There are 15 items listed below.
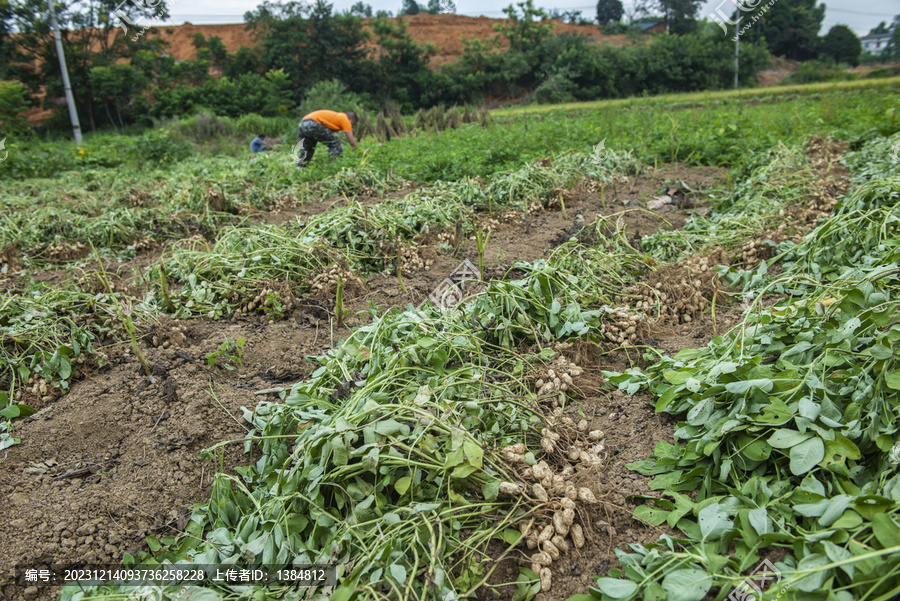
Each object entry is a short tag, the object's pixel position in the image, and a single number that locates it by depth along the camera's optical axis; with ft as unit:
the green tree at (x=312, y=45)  107.55
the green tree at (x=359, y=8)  124.21
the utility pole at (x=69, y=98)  60.18
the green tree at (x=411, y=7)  231.18
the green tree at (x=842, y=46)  155.12
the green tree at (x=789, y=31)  158.30
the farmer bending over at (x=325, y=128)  31.09
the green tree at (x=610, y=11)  232.73
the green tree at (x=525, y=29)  128.47
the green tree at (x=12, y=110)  50.08
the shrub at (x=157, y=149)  37.60
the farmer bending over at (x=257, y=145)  41.57
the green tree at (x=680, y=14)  165.89
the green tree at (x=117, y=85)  82.79
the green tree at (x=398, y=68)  113.70
